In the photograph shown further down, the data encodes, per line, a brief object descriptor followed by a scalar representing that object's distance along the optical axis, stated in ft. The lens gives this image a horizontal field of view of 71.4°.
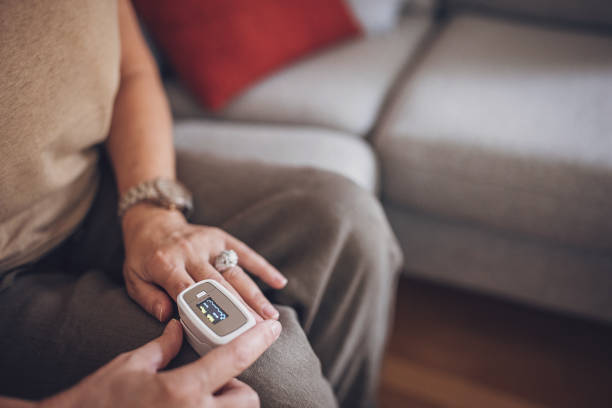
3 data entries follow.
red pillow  3.50
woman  1.53
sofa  2.81
